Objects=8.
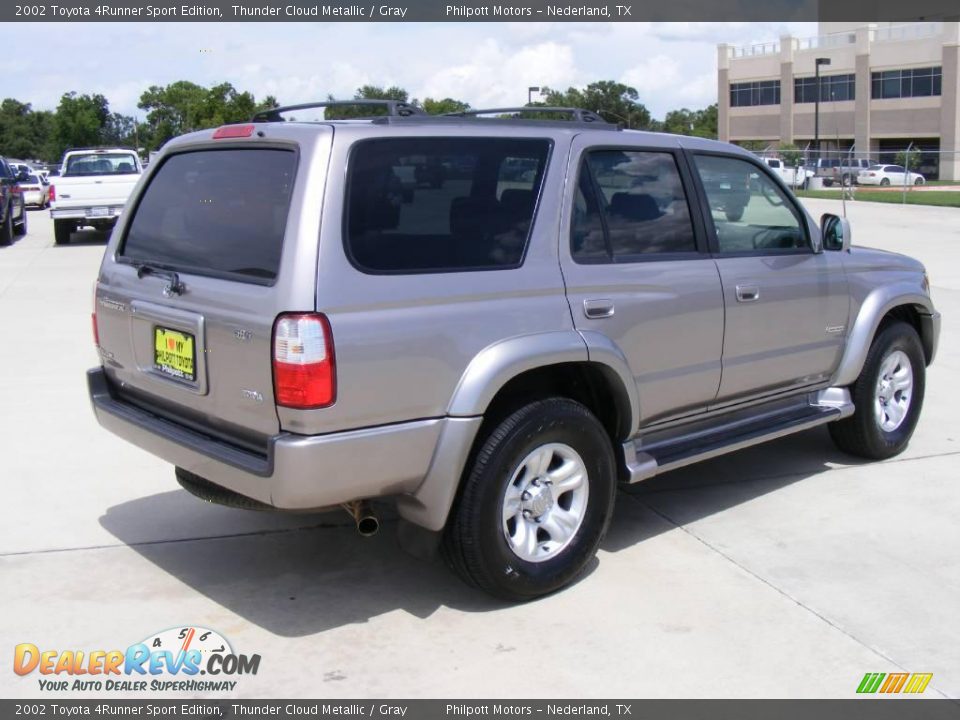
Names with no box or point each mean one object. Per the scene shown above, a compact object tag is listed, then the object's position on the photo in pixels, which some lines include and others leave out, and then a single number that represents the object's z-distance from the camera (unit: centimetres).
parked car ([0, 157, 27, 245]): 2064
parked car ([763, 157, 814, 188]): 4319
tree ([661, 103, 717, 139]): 9019
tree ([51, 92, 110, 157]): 7238
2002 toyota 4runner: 380
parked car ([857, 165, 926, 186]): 4938
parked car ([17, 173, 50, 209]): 3550
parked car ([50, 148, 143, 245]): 1961
